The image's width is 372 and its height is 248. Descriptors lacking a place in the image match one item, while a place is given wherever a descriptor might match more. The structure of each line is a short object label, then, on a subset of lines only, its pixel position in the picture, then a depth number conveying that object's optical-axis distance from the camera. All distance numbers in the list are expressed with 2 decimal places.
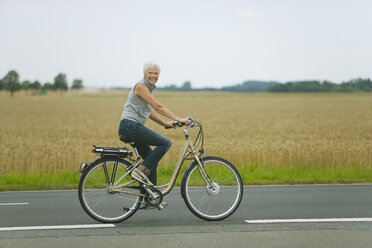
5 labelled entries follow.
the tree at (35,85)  186.75
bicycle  5.82
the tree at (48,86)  198.75
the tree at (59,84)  197.00
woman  5.69
